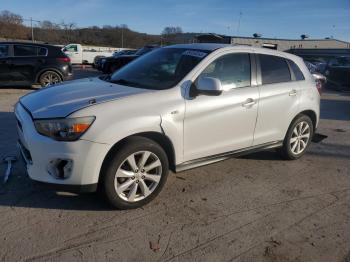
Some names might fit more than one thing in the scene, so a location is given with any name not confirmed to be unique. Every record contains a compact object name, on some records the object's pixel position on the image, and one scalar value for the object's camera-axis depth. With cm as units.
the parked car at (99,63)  1990
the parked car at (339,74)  1689
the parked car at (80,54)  2874
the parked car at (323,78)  1692
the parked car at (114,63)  1797
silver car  339
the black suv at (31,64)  1136
